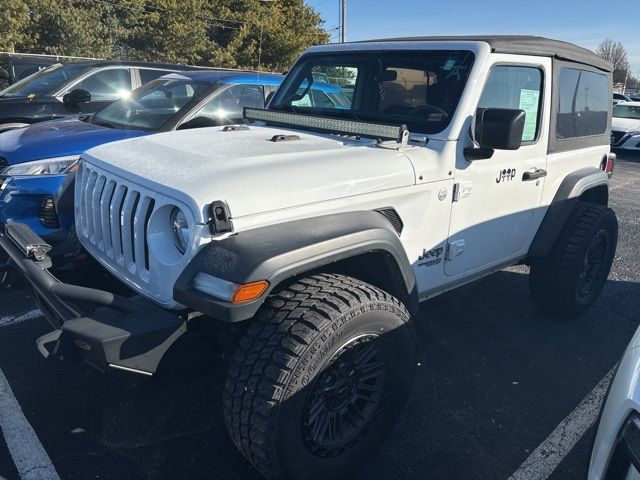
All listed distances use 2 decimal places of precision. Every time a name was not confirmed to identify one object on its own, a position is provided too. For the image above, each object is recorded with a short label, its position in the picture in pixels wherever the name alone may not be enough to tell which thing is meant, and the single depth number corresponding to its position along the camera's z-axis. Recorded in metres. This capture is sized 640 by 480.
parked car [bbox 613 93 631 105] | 20.57
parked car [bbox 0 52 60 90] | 11.43
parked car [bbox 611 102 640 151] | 14.60
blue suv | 3.66
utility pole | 27.02
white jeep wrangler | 2.01
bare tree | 74.62
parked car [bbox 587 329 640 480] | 1.62
